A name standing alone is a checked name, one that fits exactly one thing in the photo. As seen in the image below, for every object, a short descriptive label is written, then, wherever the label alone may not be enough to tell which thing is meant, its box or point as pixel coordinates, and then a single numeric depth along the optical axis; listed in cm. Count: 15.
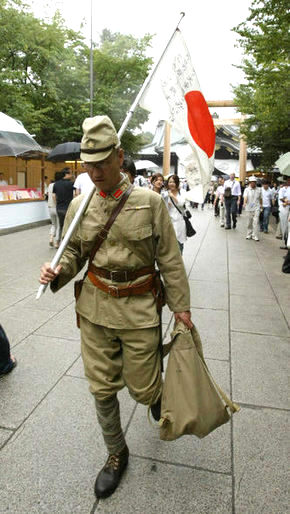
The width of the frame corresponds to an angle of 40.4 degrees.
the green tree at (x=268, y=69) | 700
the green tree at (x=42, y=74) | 1339
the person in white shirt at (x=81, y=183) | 773
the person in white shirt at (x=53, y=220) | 922
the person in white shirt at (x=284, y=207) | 960
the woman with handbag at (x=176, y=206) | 595
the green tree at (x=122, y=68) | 2017
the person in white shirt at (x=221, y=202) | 1515
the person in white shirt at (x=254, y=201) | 1106
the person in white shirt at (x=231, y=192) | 1302
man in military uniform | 199
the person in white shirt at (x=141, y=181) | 1593
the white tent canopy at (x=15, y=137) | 446
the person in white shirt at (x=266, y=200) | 1232
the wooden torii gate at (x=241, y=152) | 2939
